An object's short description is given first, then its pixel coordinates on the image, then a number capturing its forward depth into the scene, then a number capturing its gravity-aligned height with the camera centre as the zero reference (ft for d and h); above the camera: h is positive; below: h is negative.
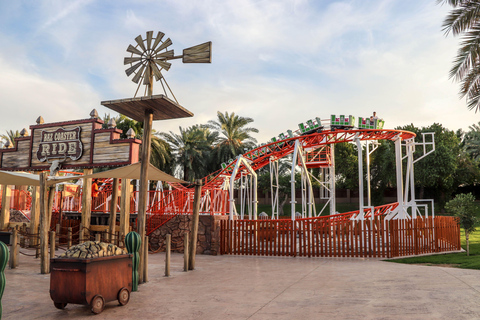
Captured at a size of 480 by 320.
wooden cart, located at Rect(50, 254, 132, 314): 19.06 -3.68
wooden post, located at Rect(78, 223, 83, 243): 40.67 -2.83
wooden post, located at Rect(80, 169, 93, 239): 46.42 +0.14
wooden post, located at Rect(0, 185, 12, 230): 51.45 -0.56
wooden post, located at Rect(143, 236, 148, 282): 28.40 -4.36
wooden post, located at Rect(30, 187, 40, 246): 45.54 -0.92
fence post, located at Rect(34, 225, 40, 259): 40.13 -4.61
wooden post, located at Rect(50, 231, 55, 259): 31.37 -2.96
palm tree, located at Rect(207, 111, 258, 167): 126.52 +22.89
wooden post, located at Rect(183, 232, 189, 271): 34.14 -4.10
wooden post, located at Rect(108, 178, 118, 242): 40.93 +0.45
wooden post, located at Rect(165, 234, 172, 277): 31.48 -4.12
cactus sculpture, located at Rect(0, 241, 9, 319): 14.84 -2.01
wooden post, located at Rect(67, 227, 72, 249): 38.48 -3.01
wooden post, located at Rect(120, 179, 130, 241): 39.41 -0.05
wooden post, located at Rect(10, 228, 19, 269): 35.14 -3.88
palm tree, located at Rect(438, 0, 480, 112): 47.73 +19.26
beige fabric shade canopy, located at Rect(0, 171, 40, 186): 39.31 +2.69
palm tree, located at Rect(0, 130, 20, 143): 130.21 +23.48
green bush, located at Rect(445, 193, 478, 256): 49.11 -0.42
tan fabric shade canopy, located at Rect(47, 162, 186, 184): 34.03 +2.82
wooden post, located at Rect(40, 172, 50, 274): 32.50 -2.28
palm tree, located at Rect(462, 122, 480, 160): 164.66 +27.99
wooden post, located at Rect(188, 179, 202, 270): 35.23 -1.43
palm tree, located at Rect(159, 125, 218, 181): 121.49 +17.11
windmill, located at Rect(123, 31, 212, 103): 29.25 +10.79
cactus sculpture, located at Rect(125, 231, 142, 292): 24.50 -2.55
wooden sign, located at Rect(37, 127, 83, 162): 43.65 +6.85
